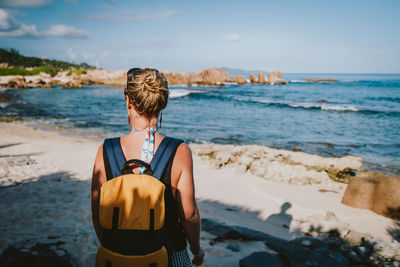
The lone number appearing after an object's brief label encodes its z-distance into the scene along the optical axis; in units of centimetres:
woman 159
